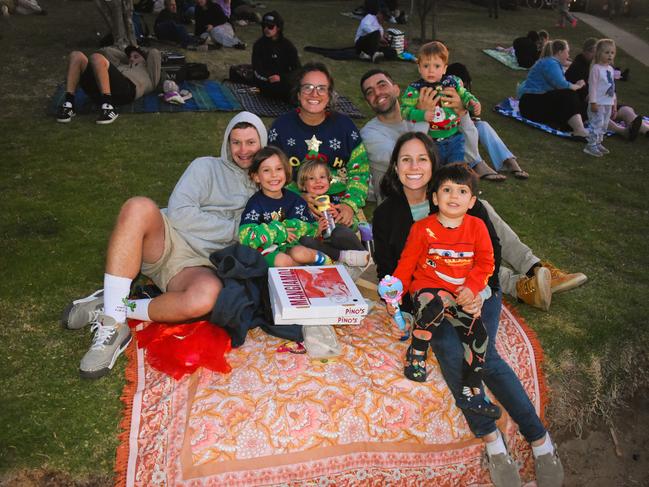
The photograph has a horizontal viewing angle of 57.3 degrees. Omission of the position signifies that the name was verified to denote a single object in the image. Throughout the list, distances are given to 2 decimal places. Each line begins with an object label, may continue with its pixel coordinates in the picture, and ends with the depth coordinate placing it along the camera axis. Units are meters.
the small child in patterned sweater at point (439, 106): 5.54
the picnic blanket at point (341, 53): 12.26
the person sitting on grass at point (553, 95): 9.13
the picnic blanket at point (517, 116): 9.20
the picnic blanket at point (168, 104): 8.50
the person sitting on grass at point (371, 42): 12.10
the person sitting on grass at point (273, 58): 9.24
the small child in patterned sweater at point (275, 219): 4.16
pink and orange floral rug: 3.23
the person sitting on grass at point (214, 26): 12.00
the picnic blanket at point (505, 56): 12.74
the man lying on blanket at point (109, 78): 7.96
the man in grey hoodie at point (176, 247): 3.68
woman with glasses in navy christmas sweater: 4.85
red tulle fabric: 3.58
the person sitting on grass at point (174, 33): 11.89
